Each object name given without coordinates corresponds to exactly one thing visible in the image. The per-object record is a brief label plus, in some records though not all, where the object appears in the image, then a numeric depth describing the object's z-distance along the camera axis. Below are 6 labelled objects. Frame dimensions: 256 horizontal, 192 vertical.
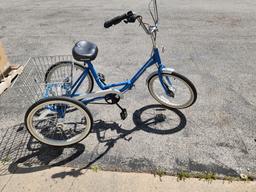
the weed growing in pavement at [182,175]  2.25
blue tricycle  2.36
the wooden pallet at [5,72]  3.46
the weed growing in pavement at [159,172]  2.29
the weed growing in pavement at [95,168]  2.36
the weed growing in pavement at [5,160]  2.48
